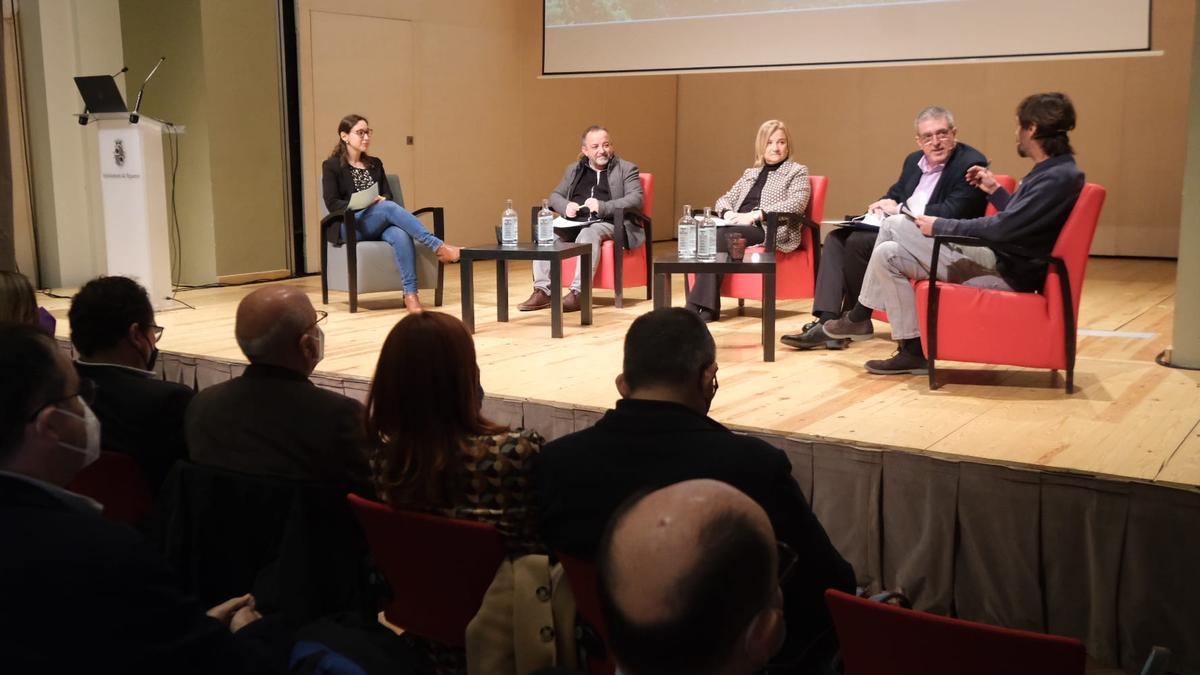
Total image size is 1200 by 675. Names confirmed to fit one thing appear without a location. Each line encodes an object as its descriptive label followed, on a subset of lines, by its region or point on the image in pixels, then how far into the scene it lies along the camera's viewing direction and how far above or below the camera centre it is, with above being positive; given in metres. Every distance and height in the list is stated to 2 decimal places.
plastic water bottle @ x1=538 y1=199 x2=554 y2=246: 6.20 -0.35
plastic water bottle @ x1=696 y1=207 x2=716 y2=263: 5.46 -0.37
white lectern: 6.26 -0.18
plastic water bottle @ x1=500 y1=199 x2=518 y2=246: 6.00 -0.34
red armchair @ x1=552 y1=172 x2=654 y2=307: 6.59 -0.59
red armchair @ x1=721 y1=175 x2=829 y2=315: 6.00 -0.59
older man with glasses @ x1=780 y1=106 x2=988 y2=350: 4.95 -0.18
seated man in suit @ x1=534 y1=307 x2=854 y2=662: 1.85 -0.50
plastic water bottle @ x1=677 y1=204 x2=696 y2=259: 5.37 -0.34
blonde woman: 6.00 -0.20
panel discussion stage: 2.81 -0.84
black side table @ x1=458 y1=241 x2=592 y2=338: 5.54 -0.50
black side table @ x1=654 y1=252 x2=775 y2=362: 4.90 -0.48
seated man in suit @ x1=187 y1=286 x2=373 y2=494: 2.38 -0.55
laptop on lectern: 6.08 +0.40
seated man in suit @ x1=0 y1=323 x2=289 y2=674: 1.27 -0.49
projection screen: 5.64 +0.75
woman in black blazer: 6.40 -0.25
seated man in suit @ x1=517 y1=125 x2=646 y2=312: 6.55 -0.21
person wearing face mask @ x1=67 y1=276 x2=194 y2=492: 2.68 -0.51
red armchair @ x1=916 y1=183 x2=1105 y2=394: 4.00 -0.55
